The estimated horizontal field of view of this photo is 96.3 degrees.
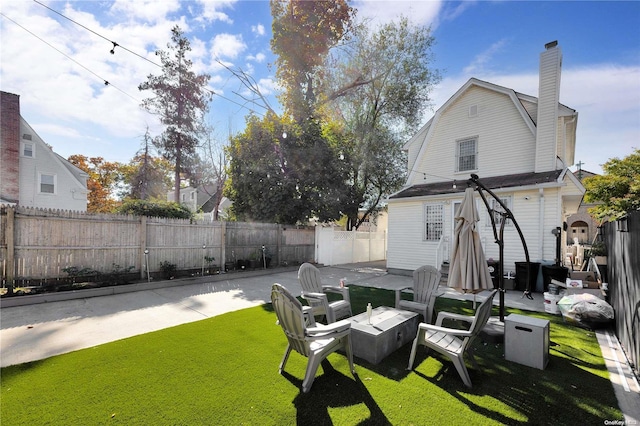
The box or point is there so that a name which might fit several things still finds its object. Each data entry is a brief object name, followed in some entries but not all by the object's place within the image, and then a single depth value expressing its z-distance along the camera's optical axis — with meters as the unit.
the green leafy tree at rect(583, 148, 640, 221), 10.48
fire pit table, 3.71
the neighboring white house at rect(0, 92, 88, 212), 14.84
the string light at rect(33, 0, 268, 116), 5.97
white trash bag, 5.01
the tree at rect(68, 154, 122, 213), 26.95
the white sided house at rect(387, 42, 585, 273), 8.93
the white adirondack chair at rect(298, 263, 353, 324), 4.80
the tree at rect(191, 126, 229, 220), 22.89
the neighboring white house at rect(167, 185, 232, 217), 31.11
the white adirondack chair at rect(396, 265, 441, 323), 4.97
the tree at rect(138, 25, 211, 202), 19.48
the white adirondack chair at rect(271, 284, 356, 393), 2.99
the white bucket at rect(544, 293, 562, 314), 6.07
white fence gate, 14.12
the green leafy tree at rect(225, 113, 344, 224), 13.24
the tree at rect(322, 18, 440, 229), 16.70
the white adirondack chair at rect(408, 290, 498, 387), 3.18
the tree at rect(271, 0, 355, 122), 15.81
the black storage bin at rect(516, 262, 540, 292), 8.39
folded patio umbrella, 4.50
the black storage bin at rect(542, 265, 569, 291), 7.81
